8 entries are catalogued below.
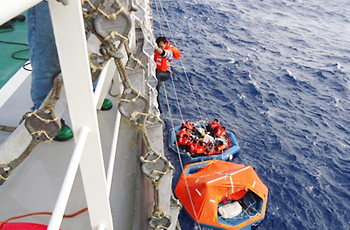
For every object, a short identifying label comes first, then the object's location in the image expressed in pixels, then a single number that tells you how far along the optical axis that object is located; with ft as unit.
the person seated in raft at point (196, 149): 30.17
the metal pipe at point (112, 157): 5.85
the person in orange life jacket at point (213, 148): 30.17
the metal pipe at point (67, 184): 3.13
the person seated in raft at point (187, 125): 31.60
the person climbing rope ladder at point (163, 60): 24.69
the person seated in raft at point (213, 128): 31.01
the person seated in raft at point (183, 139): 30.22
